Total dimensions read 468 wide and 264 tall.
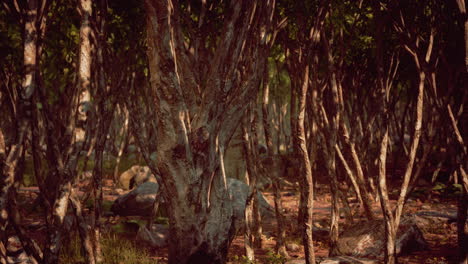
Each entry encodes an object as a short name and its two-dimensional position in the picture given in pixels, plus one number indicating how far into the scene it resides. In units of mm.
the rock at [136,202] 10781
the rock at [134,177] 15492
